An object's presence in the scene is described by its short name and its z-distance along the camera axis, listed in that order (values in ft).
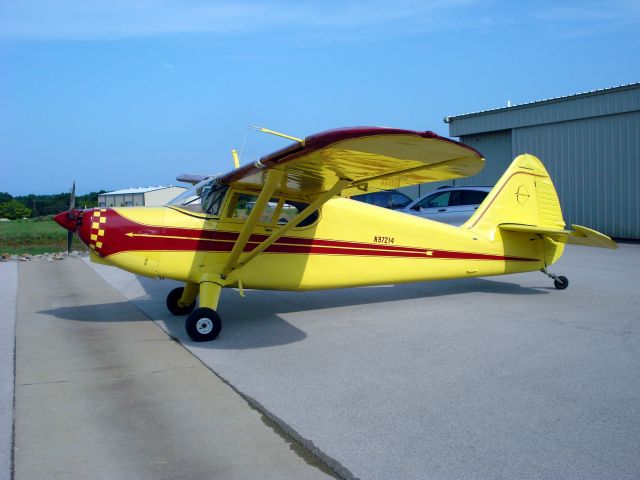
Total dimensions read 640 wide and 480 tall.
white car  51.80
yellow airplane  18.54
